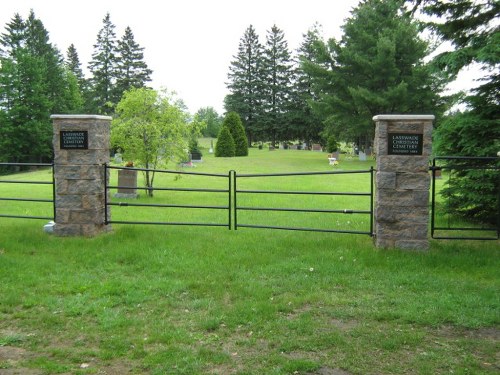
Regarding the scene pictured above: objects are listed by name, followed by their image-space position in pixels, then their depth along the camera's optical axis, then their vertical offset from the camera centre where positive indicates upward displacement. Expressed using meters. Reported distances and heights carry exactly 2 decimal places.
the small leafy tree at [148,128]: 15.04 +0.75
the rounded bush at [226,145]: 38.84 +0.69
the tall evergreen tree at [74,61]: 70.94 +12.93
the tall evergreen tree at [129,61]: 61.41 +11.35
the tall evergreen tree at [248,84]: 61.69 +8.72
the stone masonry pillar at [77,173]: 8.05 -0.33
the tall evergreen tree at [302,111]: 59.84 +5.29
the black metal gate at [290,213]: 7.84 -1.23
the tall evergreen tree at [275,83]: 61.25 +8.94
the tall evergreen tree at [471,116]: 8.17 +0.70
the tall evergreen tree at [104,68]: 60.41 +10.42
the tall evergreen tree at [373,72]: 32.44 +5.72
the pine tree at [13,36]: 52.19 +12.17
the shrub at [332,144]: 46.62 +1.04
